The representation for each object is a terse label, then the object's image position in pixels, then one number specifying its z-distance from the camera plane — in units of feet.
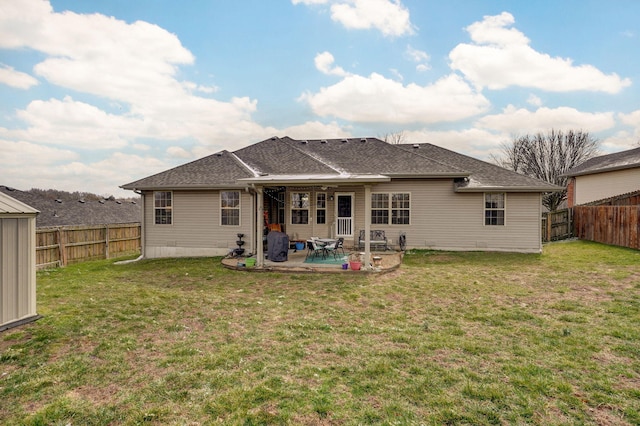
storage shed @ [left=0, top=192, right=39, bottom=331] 16.97
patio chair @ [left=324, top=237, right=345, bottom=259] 36.07
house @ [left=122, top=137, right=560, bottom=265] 43.55
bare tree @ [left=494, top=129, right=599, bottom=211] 111.34
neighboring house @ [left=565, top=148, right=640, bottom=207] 64.80
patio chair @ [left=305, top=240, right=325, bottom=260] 36.16
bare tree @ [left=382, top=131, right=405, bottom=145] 128.57
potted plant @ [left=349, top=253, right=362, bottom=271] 32.50
